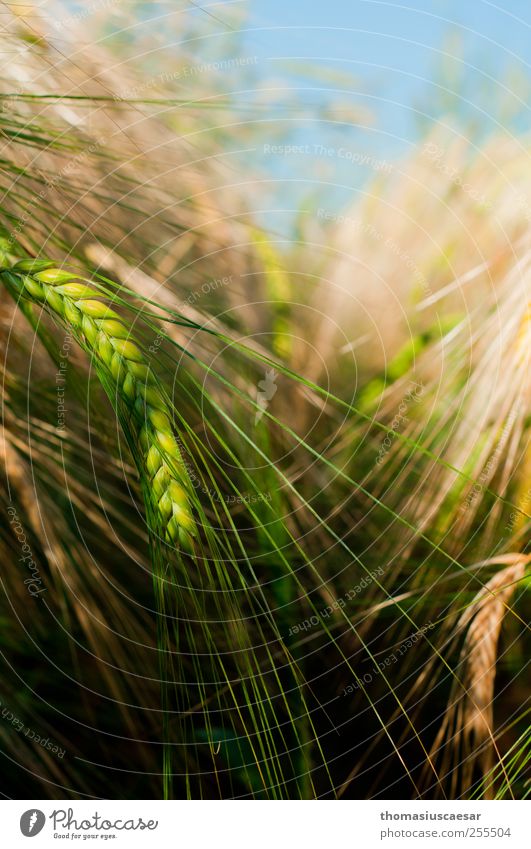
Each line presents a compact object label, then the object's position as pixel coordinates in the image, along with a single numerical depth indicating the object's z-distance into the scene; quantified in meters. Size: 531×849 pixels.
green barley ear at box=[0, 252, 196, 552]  0.39
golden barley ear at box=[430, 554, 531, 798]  0.45
